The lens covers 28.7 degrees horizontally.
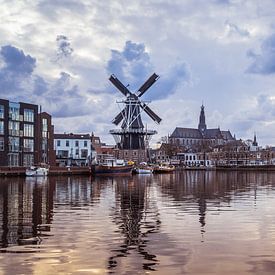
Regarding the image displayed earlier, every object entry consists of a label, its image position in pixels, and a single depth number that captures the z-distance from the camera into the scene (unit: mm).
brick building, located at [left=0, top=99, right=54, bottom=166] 123812
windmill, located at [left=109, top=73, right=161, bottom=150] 160625
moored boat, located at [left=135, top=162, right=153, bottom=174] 136325
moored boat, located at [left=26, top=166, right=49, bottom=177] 108188
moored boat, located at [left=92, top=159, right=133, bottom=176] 118556
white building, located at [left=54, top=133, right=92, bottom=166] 176750
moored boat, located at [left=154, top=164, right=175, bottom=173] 153412
